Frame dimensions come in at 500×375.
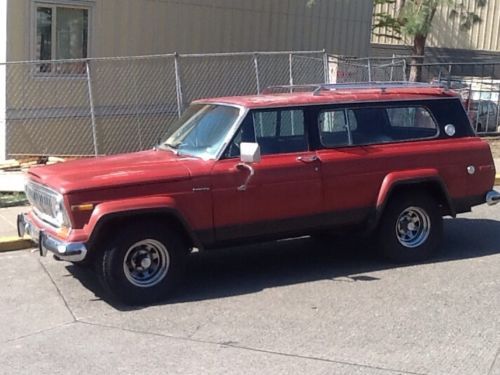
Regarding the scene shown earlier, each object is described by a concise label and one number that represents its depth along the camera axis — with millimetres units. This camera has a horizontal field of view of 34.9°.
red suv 6746
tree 18516
